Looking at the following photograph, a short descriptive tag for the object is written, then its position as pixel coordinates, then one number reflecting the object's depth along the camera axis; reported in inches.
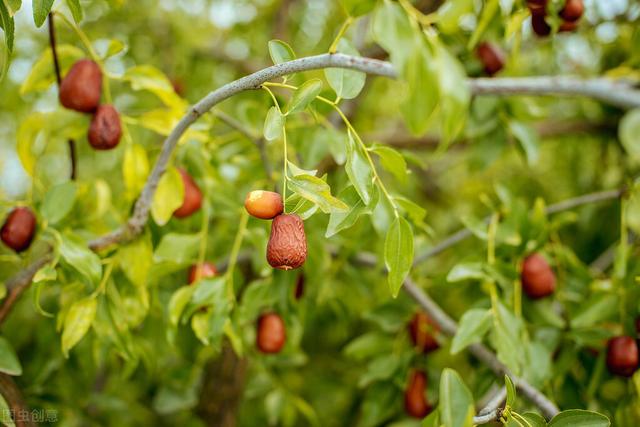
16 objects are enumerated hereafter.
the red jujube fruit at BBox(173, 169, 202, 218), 24.9
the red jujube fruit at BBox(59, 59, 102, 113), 23.6
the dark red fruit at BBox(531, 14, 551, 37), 23.8
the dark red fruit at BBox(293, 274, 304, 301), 25.9
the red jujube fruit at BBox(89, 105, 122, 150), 23.7
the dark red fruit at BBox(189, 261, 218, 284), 24.3
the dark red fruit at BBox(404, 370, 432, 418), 26.6
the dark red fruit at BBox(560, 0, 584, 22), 23.5
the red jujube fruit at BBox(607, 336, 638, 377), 23.9
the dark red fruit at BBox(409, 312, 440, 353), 27.3
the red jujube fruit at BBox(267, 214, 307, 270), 19.7
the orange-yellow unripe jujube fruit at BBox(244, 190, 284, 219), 20.0
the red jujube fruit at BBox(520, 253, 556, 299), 25.0
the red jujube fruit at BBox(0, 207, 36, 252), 23.9
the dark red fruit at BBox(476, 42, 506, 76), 28.0
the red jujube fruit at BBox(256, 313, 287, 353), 25.7
